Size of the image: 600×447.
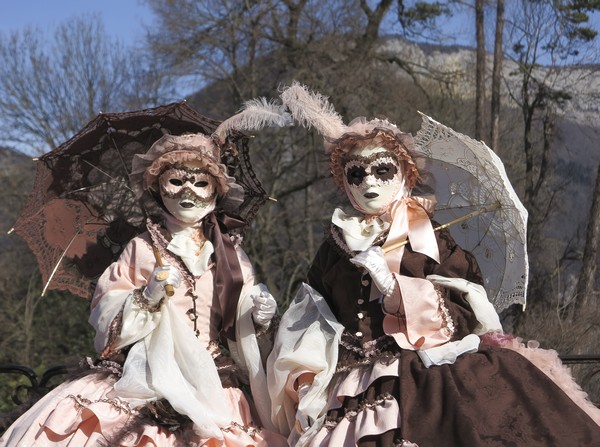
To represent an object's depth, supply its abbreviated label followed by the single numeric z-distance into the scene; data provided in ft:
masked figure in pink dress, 10.49
